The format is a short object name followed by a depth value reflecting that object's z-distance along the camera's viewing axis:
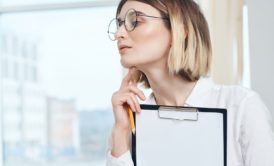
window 2.49
